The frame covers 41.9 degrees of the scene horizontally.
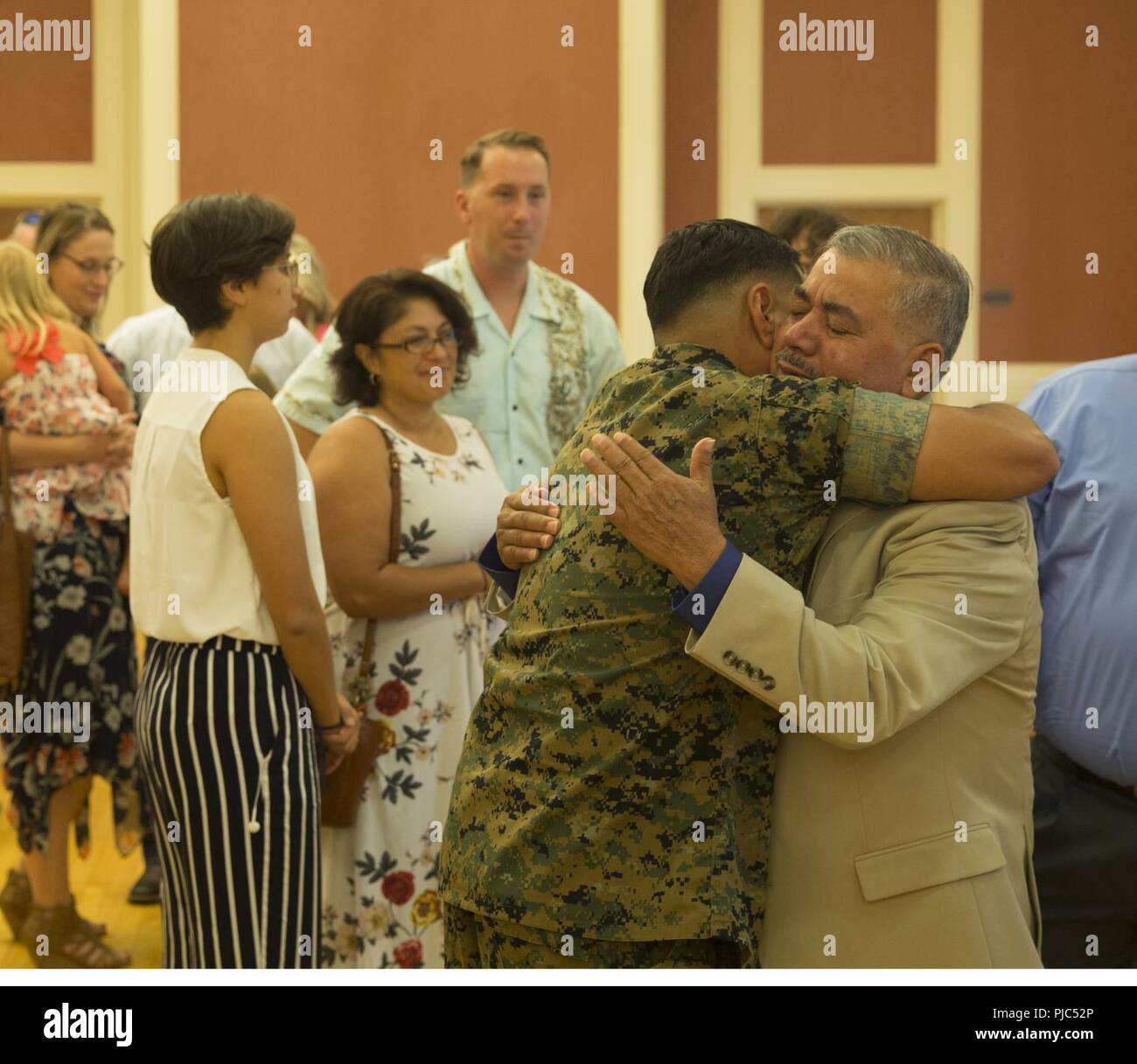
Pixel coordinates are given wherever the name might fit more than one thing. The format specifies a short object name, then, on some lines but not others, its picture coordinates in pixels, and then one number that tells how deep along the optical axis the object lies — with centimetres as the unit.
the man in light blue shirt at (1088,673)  208
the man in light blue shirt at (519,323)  347
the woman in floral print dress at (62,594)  352
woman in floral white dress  268
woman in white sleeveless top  216
